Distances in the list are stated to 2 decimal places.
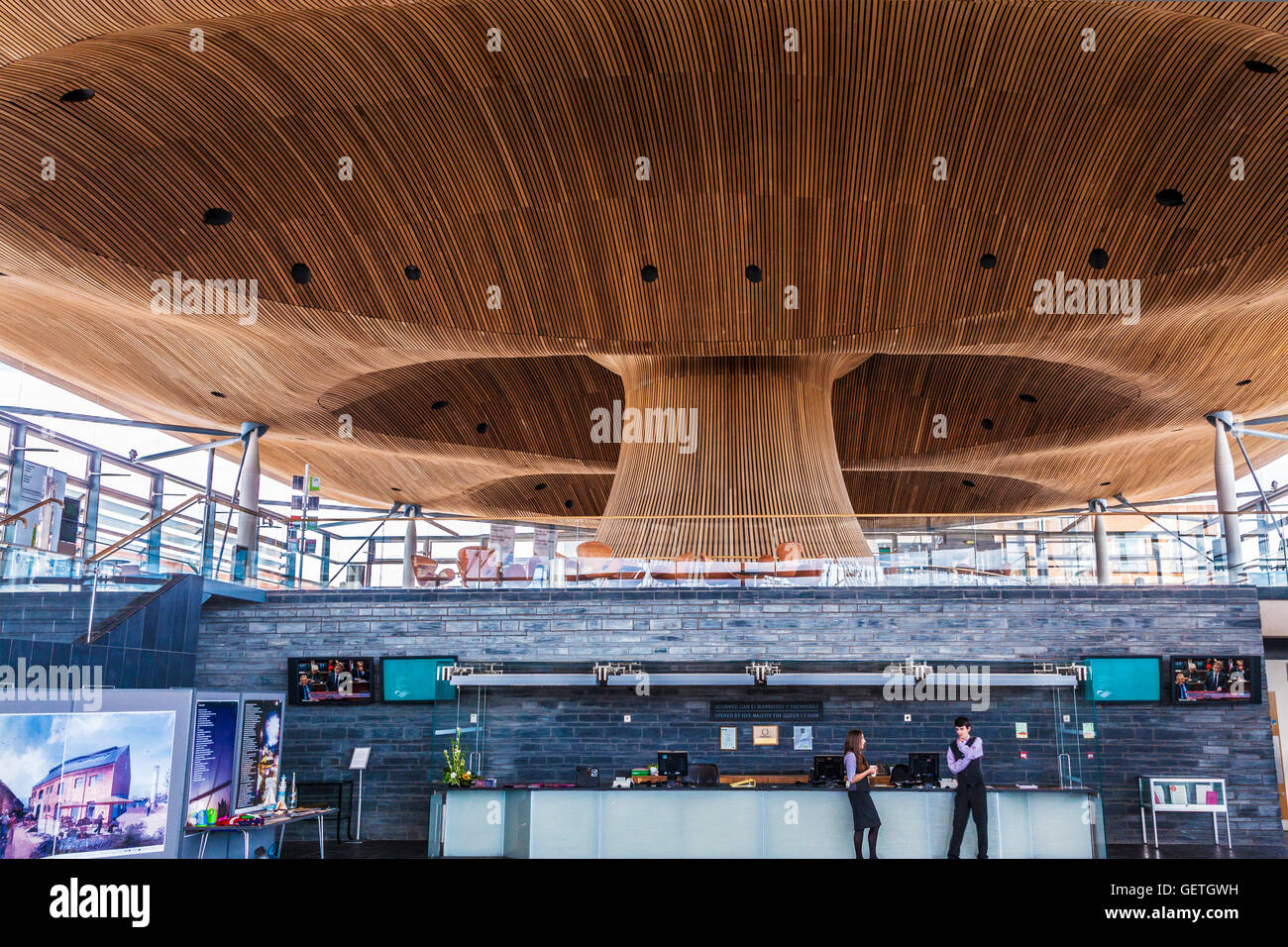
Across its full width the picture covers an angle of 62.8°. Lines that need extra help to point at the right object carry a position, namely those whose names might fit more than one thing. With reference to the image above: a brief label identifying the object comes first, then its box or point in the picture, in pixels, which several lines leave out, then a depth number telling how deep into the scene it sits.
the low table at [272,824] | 8.24
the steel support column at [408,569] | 13.37
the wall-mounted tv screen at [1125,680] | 12.17
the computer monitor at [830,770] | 10.32
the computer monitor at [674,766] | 10.55
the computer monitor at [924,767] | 10.27
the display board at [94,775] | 6.10
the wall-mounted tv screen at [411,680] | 12.75
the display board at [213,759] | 8.32
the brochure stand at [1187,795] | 11.48
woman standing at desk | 9.66
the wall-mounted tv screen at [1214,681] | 12.15
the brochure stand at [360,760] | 12.54
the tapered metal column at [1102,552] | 12.66
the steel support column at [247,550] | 13.45
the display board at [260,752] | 9.22
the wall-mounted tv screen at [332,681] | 12.88
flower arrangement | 11.07
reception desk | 9.91
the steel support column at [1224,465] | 20.92
